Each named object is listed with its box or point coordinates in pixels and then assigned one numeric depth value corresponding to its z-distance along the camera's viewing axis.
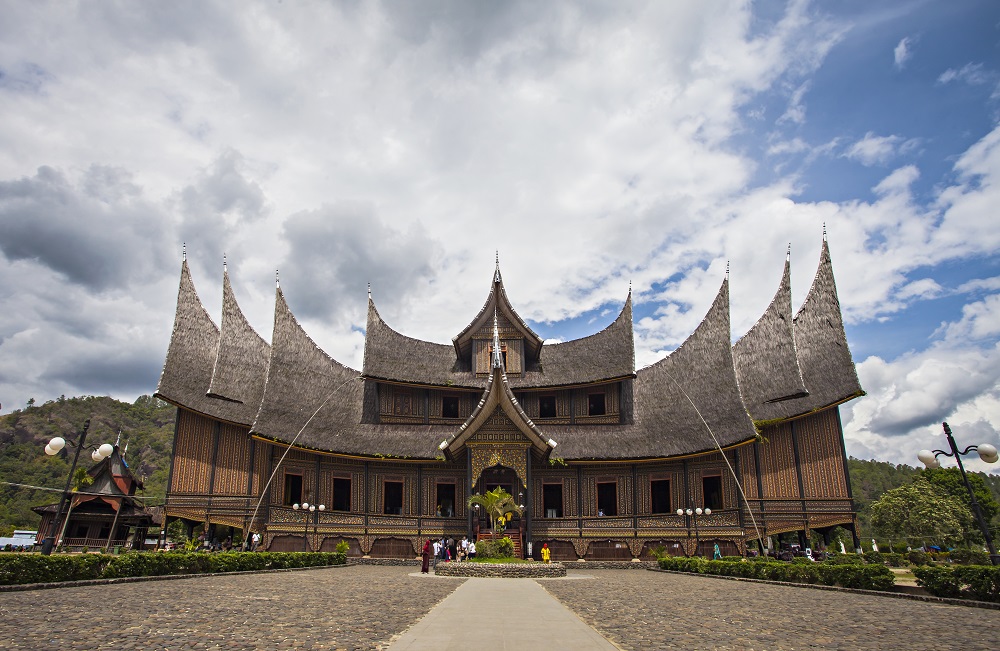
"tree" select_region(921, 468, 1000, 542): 53.16
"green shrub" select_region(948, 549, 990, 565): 22.60
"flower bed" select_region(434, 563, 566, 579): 18.05
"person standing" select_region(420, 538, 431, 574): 18.70
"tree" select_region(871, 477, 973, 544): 41.55
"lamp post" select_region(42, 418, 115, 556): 14.02
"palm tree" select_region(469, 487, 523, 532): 20.86
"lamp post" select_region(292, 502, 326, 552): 24.59
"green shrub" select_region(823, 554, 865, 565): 18.96
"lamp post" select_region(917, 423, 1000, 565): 11.83
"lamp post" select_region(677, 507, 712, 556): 24.09
